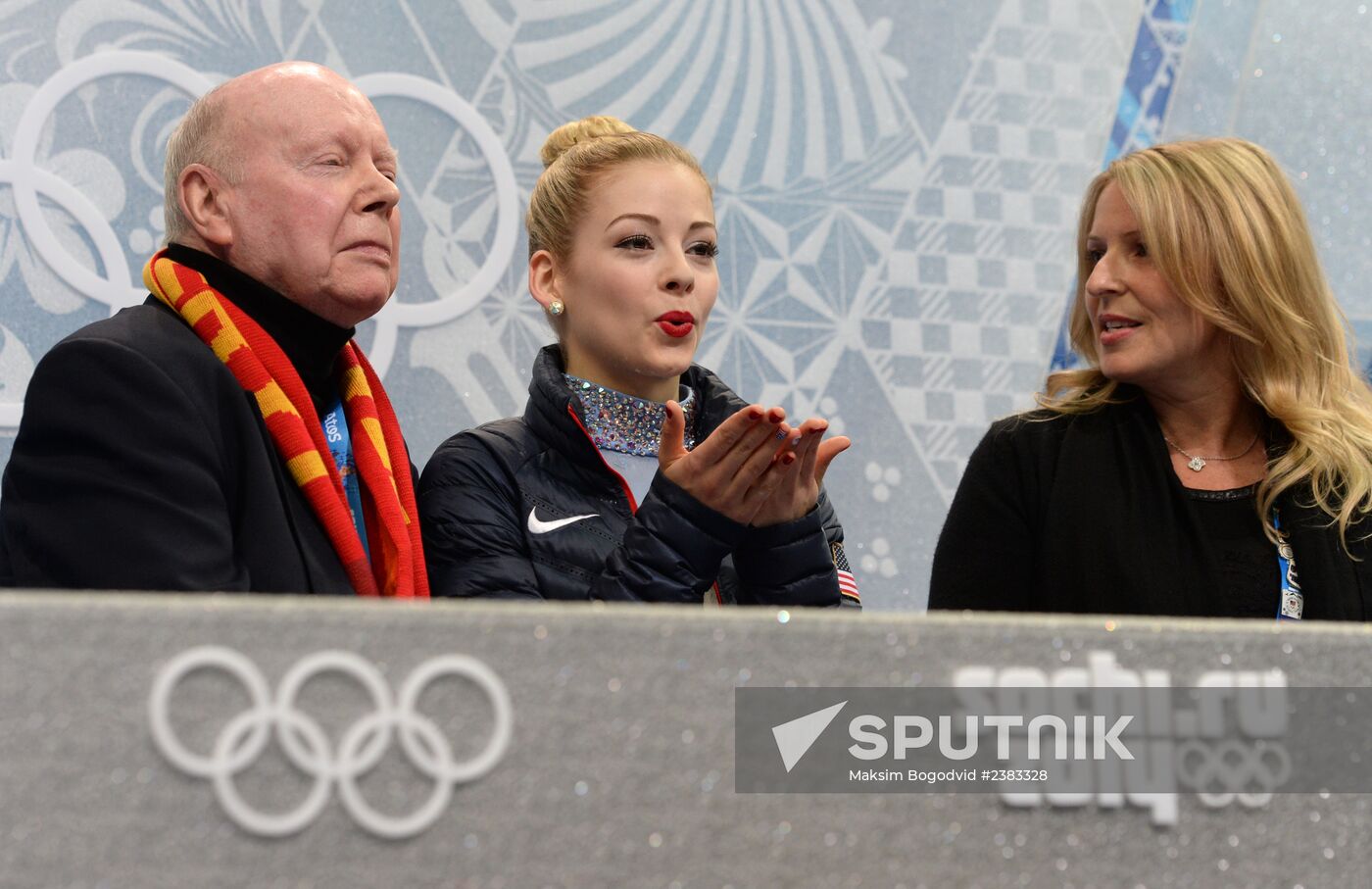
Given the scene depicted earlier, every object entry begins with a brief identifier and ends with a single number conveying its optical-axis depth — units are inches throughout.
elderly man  239.9
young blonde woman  246.2
